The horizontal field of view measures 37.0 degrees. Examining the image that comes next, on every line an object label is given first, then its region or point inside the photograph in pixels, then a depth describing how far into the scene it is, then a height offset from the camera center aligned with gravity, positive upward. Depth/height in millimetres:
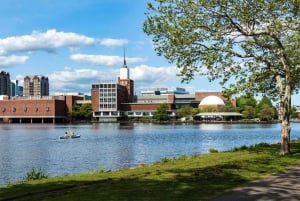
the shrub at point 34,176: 24984 -3451
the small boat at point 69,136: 92300 -4191
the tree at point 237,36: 24891 +4621
